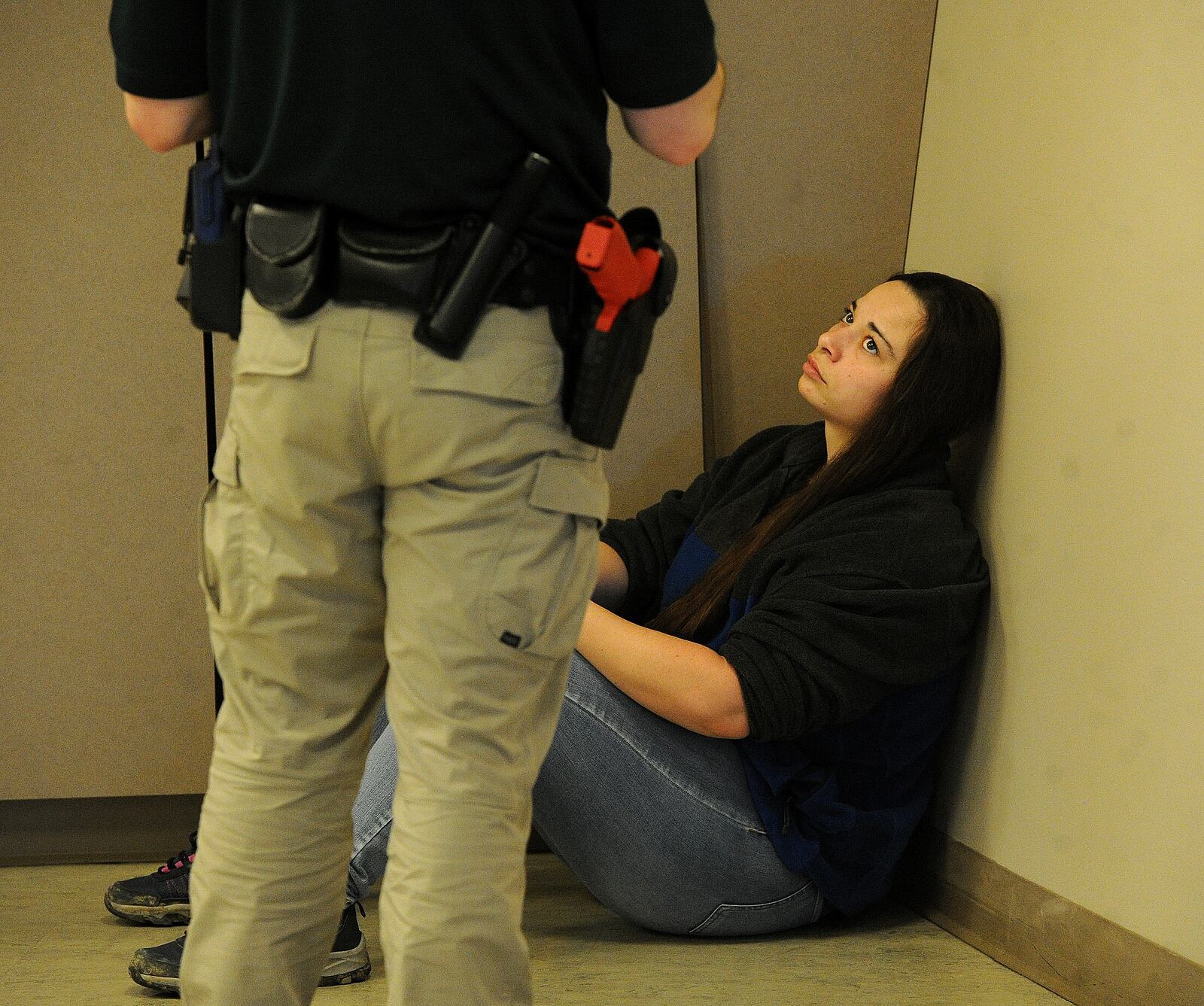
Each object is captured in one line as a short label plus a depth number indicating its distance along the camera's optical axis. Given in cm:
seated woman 463
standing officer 364
